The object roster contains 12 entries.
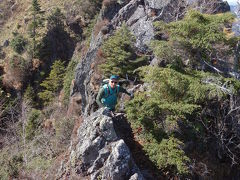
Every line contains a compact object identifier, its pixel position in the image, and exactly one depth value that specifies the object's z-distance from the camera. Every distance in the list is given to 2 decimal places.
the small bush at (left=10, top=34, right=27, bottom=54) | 37.50
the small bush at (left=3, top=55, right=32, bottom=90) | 34.84
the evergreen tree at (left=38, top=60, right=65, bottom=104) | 31.66
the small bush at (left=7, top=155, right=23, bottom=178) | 8.59
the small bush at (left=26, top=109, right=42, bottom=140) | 23.39
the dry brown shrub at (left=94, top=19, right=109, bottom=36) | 24.27
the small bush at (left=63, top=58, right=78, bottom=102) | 27.55
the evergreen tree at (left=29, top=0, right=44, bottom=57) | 36.92
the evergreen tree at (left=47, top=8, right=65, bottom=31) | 38.53
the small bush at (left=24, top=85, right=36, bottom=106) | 32.01
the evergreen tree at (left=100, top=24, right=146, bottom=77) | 14.56
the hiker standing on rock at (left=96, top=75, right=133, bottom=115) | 7.56
